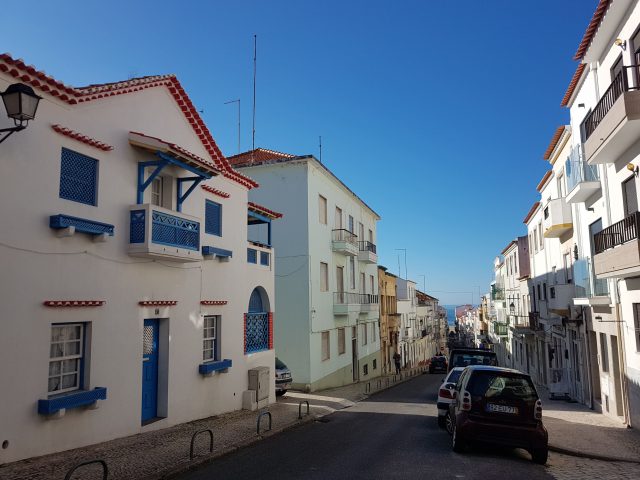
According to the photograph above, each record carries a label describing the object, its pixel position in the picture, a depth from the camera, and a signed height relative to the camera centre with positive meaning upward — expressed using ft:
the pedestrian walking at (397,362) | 119.05 -13.50
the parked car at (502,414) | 27.89 -6.29
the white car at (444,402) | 39.17 -7.75
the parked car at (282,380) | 58.65 -8.65
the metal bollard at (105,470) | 21.01 -6.93
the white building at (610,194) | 36.52 +10.26
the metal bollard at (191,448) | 27.36 -8.10
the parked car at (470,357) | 58.75 -6.28
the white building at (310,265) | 71.56 +6.90
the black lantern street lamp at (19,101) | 22.08 +9.62
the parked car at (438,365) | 128.47 -15.53
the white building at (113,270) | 25.76 +2.76
